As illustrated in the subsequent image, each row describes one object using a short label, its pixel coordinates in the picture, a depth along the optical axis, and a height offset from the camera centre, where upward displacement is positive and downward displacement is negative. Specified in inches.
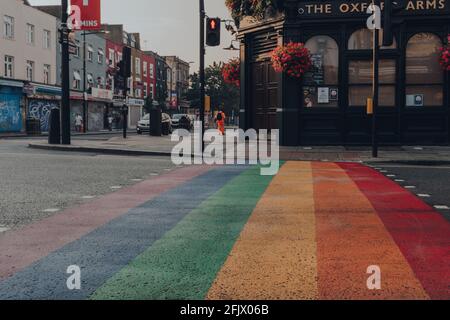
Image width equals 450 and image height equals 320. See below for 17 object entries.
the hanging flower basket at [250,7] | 796.3 +170.6
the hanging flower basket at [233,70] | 904.3 +87.9
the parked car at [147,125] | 1384.1 +2.6
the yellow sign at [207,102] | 733.5 +30.6
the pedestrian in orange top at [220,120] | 1207.2 +12.5
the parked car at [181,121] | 1860.2 +16.0
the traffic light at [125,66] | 997.8 +104.5
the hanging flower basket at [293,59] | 751.1 +87.6
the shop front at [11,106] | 1429.6 +50.4
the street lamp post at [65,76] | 756.0 +66.3
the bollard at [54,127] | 776.3 -1.1
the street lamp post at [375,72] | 600.7 +56.7
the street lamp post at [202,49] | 683.4 +91.5
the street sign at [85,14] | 991.0 +195.4
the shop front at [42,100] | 1533.0 +74.2
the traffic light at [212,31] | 655.8 +108.5
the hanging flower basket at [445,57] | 724.7 +86.5
